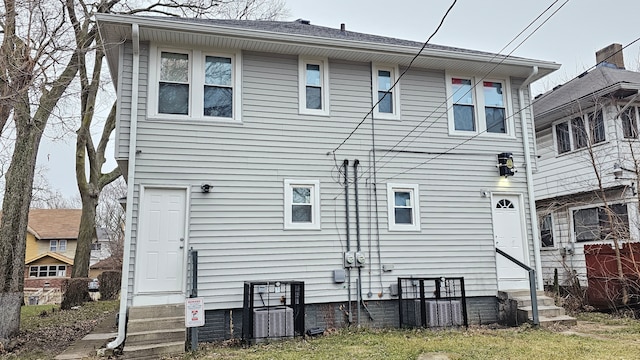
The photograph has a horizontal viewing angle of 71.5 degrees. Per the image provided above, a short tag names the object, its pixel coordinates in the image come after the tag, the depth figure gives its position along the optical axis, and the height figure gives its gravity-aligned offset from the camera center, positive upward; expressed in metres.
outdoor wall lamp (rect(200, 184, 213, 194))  7.02 +0.88
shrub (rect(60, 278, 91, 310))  12.00 -1.26
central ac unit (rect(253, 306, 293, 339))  6.39 -1.16
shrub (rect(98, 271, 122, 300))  14.77 -1.30
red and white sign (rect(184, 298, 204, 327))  6.09 -0.93
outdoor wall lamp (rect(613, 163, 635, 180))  9.74 +1.44
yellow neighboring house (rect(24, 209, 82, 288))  28.23 +0.03
